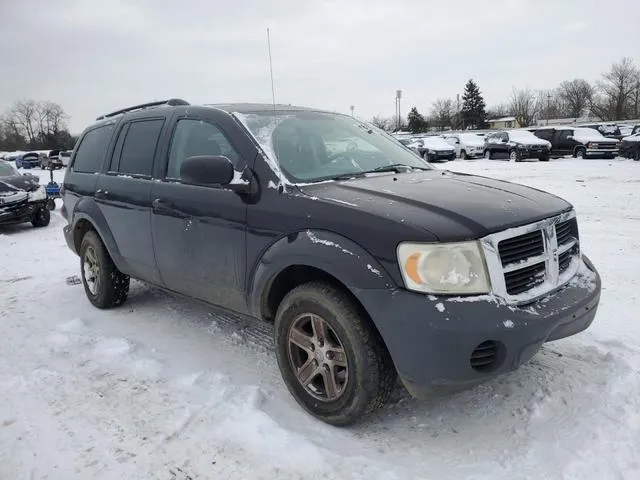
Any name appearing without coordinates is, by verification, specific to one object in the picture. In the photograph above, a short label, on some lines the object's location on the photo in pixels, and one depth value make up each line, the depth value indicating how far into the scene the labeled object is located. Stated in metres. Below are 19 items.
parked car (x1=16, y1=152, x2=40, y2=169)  35.94
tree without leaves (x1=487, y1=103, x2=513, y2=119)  98.99
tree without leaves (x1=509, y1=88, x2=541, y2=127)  90.44
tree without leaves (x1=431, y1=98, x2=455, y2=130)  83.38
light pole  65.62
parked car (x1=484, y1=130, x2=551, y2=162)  24.47
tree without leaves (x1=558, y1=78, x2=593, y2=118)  84.62
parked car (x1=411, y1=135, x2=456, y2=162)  26.47
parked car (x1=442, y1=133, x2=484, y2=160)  28.41
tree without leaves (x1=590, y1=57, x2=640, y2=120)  66.31
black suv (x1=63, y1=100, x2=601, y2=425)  2.48
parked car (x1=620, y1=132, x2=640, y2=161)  23.04
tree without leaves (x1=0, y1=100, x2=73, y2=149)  81.31
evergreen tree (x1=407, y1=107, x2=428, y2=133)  73.81
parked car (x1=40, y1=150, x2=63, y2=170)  13.04
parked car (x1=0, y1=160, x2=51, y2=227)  10.23
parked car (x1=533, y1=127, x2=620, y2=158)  24.73
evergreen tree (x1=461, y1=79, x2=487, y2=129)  77.00
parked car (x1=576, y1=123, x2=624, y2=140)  29.64
